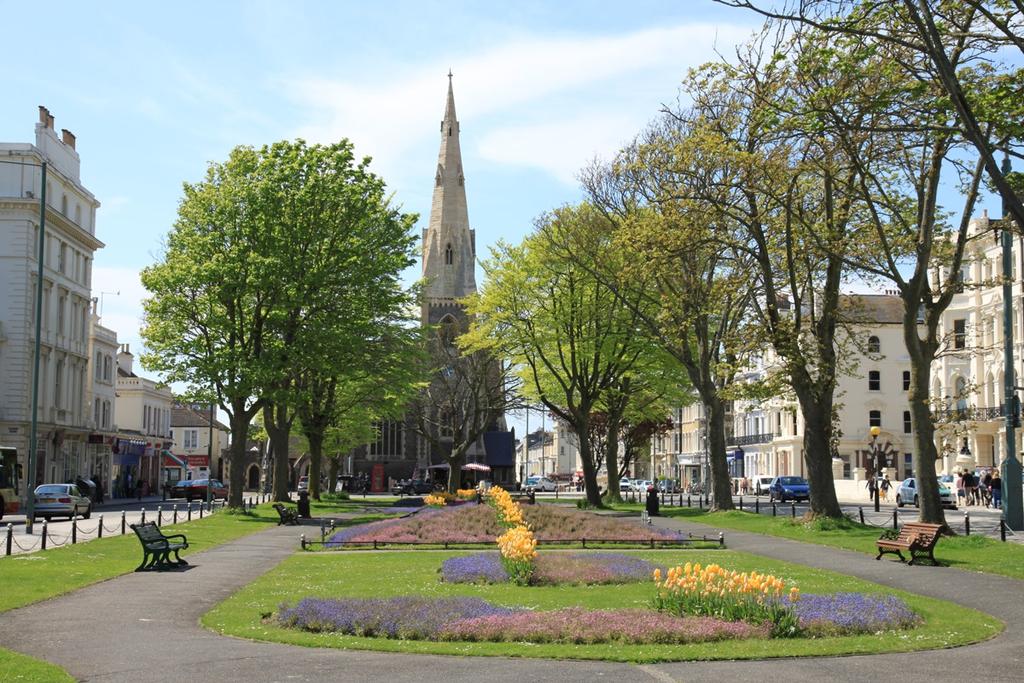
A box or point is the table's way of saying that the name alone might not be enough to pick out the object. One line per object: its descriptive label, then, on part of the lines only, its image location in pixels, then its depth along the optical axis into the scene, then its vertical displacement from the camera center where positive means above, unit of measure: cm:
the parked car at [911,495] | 5154 -73
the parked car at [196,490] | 7075 -61
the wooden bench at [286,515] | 4075 -126
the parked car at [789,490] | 6347 -60
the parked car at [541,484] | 10775 -44
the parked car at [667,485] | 9422 -53
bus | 4428 +1
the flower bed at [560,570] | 2078 -169
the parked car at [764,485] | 7791 -41
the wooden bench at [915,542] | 2348 -131
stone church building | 11300 +2004
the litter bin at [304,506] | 4434 -100
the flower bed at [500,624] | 1412 -181
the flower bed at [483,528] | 3092 -136
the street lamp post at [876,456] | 4896 +119
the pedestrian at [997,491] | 5062 -54
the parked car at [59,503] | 4434 -87
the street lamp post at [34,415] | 3515 +211
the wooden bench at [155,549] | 2364 -140
